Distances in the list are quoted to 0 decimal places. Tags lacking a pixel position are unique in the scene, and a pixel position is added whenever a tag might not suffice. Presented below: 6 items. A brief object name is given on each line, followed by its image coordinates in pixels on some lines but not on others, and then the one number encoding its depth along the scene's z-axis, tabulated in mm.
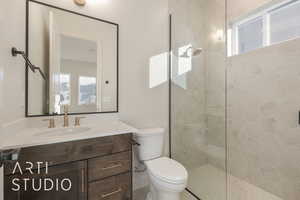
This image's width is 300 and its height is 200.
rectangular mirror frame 1285
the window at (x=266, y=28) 1629
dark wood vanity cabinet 910
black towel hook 1080
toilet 1292
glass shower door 2055
